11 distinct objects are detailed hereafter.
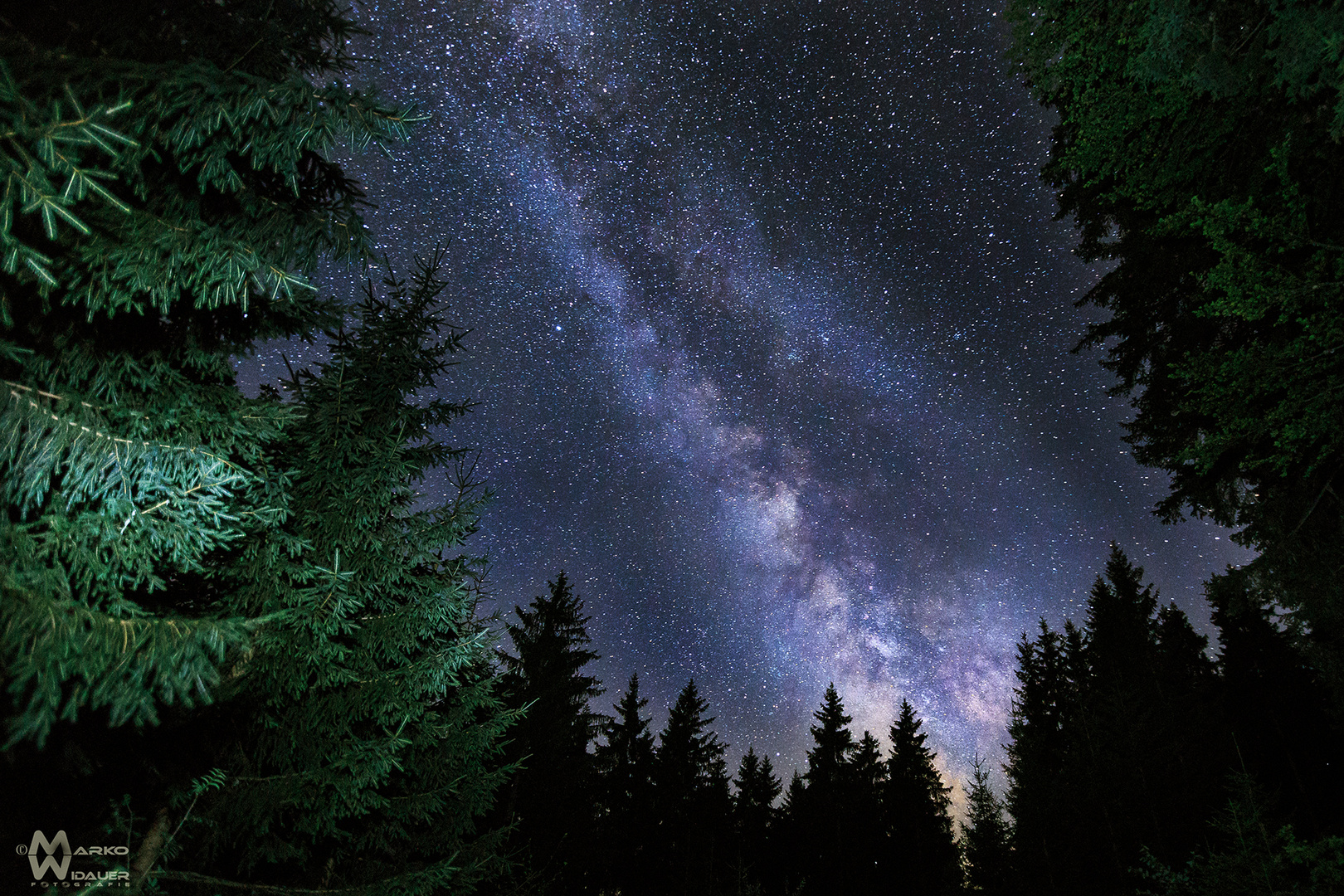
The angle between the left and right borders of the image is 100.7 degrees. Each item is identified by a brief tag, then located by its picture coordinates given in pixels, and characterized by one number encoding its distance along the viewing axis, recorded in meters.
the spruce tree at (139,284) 1.89
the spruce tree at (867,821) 27.72
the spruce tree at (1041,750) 17.42
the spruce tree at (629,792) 24.17
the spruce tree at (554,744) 15.19
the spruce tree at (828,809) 27.70
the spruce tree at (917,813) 28.53
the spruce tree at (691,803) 26.69
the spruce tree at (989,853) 20.19
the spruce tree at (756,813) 29.97
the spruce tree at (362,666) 4.53
